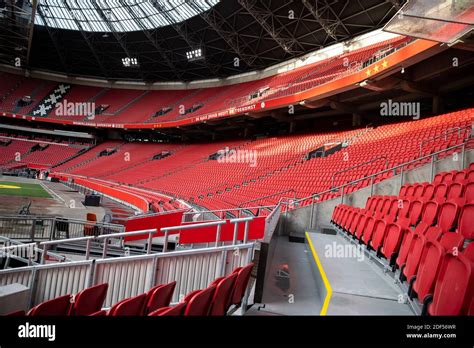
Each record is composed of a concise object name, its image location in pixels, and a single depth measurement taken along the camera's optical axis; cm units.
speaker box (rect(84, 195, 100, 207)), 1788
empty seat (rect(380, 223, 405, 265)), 430
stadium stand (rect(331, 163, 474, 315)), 231
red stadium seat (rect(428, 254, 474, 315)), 212
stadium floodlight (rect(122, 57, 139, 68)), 3517
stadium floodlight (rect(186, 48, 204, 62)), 3024
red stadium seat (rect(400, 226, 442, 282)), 335
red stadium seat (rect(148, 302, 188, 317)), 233
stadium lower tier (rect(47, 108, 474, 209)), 1112
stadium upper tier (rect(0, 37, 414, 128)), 1927
